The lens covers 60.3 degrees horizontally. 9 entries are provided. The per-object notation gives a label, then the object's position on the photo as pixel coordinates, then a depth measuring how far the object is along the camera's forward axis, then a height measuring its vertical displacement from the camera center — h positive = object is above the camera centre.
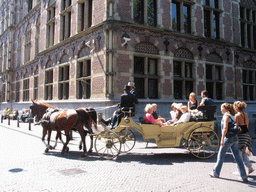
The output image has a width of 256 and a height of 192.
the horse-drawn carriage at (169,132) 6.59 -0.87
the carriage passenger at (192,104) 8.10 -0.01
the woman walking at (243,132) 5.13 -0.66
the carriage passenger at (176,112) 7.60 -0.29
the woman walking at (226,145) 4.80 -0.91
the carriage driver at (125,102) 6.90 +0.05
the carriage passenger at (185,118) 6.80 -0.45
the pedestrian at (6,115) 25.19 -1.32
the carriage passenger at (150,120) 6.64 -0.49
